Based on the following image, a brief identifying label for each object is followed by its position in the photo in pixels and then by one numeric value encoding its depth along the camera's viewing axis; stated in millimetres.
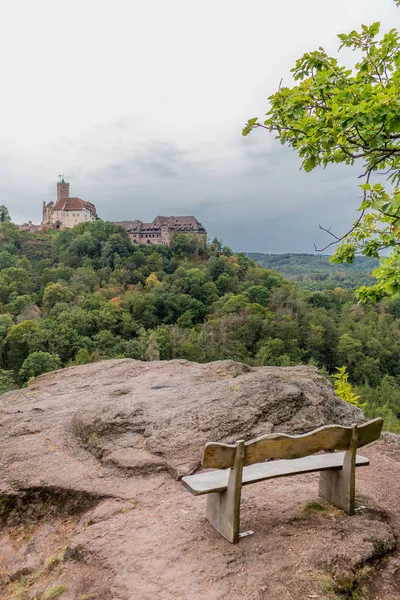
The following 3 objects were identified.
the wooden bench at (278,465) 3299
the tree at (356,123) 4074
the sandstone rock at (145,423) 5172
